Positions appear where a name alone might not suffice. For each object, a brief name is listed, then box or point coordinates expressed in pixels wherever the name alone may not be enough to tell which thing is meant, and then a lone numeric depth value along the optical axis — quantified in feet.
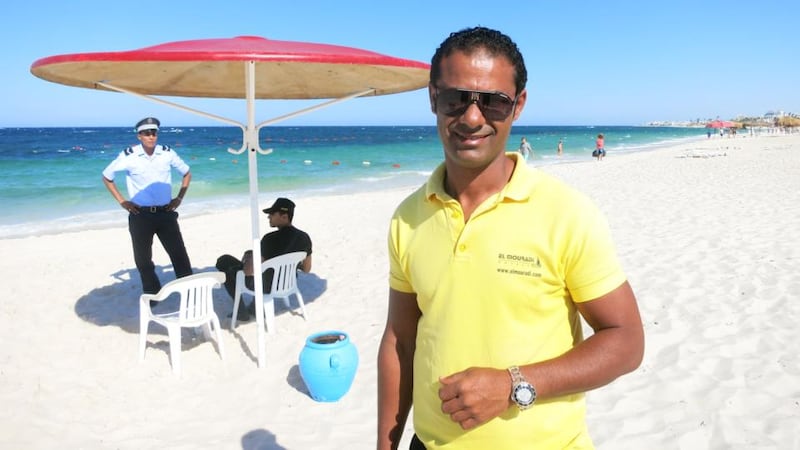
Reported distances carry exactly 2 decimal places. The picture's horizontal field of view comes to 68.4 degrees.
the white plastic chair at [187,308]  15.53
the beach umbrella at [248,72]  11.92
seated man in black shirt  18.75
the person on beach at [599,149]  93.04
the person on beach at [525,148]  78.93
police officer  18.28
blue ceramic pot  13.39
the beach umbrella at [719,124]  164.62
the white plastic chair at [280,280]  17.76
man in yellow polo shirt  4.12
